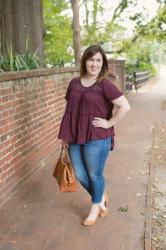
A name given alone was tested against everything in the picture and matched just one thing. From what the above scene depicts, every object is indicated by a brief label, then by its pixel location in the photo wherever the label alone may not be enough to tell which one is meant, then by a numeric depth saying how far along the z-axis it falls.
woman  4.04
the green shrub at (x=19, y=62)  5.77
